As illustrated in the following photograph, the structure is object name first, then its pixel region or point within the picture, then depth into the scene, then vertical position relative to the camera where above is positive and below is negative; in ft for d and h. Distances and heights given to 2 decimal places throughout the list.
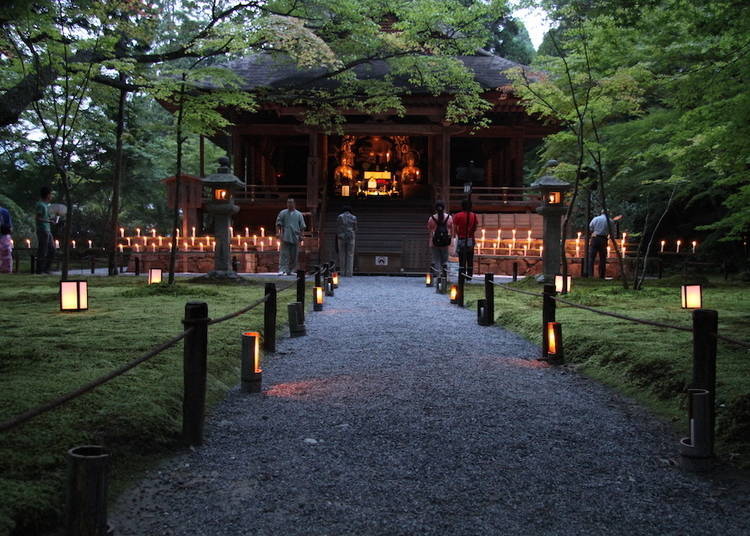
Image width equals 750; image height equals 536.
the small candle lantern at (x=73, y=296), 25.22 -2.05
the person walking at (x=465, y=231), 40.88 +1.41
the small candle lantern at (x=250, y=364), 14.57 -2.83
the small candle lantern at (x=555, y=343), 18.30 -2.81
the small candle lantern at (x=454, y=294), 33.73 -2.42
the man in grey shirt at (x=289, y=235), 47.93 +1.22
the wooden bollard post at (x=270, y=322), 18.80 -2.36
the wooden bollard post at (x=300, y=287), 26.50 -1.67
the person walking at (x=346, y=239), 52.01 +1.01
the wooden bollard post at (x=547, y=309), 19.13 -1.88
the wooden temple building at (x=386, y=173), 59.57 +10.48
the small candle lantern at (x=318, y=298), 30.63 -2.49
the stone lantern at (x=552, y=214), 42.45 +2.73
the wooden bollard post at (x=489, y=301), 26.21 -2.18
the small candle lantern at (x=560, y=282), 33.63 -1.72
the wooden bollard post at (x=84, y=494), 6.38 -2.65
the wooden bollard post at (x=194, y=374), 10.84 -2.31
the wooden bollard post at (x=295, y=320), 22.86 -2.71
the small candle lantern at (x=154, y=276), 36.81 -1.73
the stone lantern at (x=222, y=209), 42.65 +2.89
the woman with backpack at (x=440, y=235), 42.16 +1.15
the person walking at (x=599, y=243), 46.52 +0.77
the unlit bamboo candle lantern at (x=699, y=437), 10.04 -3.11
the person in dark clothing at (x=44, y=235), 46.03 +1.01
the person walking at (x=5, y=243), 42.32 +0.32
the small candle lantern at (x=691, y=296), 26.30 -1.88
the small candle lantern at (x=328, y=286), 37.96 -2.31
